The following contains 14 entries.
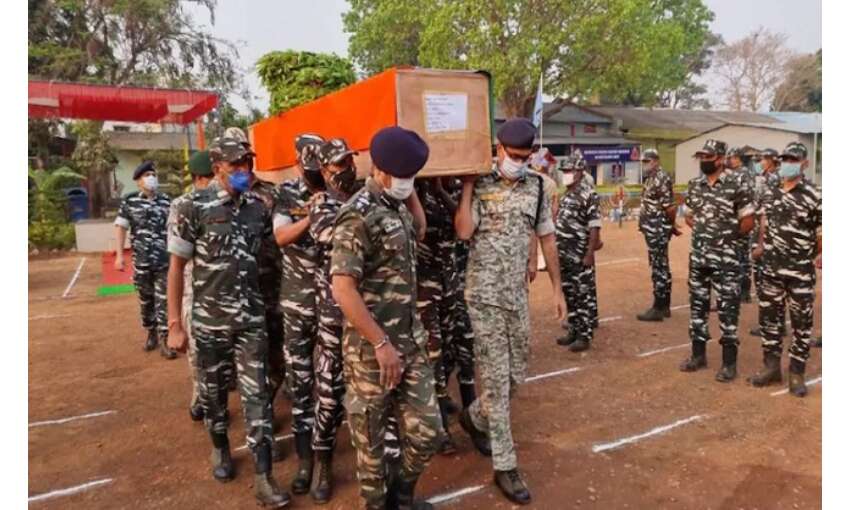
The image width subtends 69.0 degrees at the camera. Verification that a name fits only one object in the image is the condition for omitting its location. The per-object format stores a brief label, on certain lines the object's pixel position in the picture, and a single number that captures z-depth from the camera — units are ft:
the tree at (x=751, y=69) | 148.25
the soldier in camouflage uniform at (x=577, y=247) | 20.81
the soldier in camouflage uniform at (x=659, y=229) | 24.53
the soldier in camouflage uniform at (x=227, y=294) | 11.09
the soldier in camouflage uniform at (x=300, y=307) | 11.41
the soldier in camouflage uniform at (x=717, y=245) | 17.12
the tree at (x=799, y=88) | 146.10
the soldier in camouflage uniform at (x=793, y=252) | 15.55
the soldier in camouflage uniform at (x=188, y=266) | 13.03
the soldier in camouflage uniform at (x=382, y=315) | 8.79
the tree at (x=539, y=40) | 78.12
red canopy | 33.76
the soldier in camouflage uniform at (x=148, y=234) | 21.02
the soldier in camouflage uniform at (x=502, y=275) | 11.14
